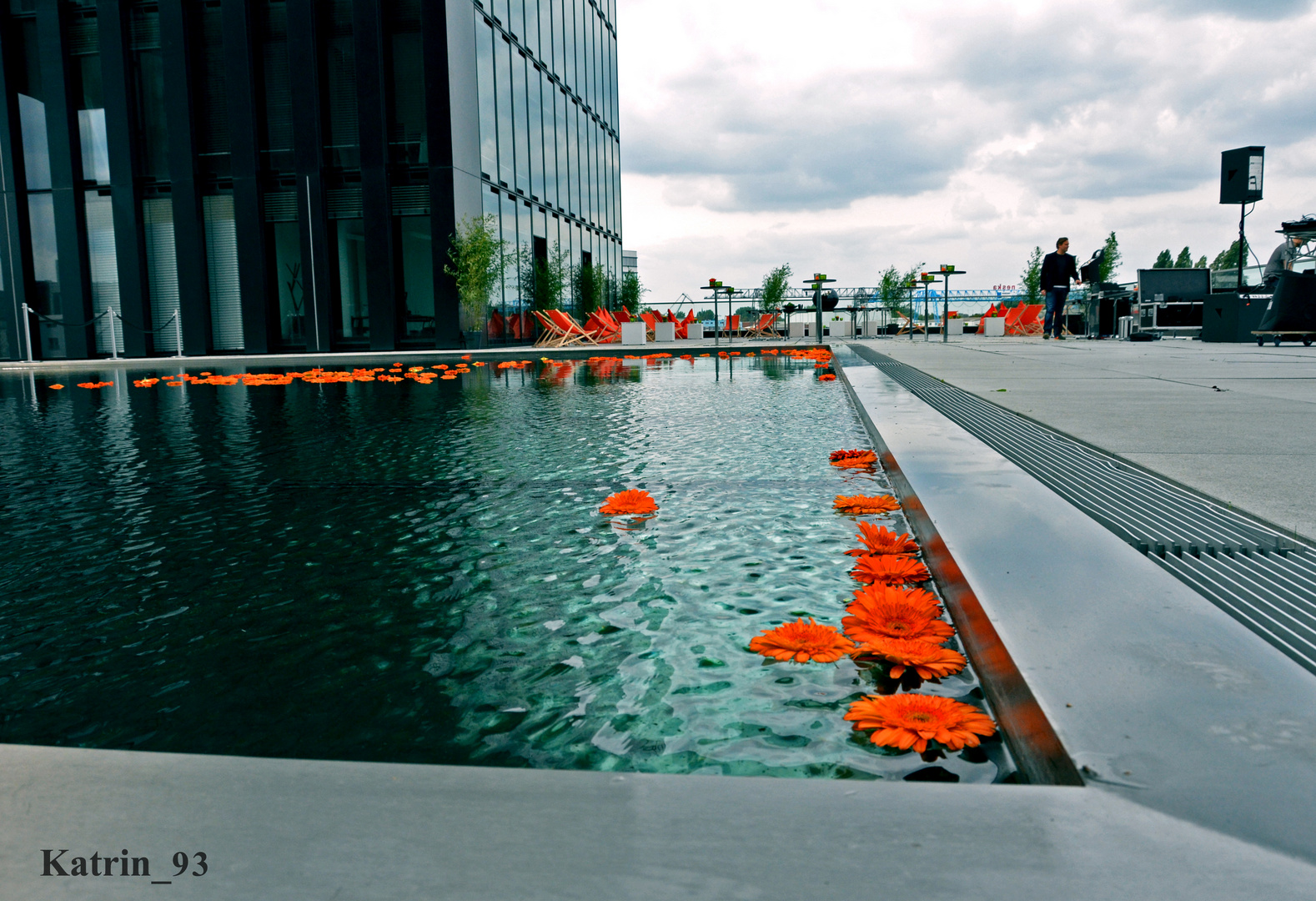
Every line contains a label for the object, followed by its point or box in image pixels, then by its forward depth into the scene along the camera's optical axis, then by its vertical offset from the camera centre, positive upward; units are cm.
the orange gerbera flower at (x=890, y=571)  193 -50
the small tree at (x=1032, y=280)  3738 +270
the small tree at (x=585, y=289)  2702 +185
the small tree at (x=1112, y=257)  4444 +431
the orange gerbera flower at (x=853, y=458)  348 -45
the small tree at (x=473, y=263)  1894 +192
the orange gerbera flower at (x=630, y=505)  268 -47
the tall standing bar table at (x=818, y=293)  2066 +127
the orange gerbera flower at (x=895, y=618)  156 -50
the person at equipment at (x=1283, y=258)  1410 +125
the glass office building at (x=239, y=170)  1936 +419
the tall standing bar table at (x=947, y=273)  1938 +153
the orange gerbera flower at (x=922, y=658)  142 -51
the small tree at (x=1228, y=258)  5718 +563
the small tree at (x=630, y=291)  3186 +209
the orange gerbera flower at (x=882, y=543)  215 -49
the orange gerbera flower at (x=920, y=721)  117 -51
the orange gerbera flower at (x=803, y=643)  150 -51
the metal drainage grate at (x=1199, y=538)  150 -45
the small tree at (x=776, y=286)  3161 +217
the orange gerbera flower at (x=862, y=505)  269 -49
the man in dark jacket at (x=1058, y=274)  1525 +116
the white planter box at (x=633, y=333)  2189 +41
